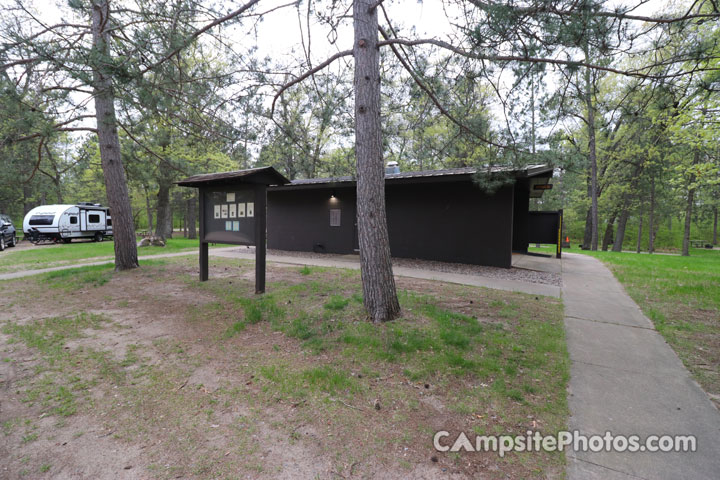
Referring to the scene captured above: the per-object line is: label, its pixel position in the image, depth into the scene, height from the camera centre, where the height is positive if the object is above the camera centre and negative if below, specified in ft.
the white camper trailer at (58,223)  52.54 +0.27
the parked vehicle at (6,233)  45.62 -1.44
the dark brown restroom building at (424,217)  28.91 +1.41
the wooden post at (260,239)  18.22 -0.69
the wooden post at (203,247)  21.58 -1.45
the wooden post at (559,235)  36.32 -0.43
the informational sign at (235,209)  18.28 +1.16
